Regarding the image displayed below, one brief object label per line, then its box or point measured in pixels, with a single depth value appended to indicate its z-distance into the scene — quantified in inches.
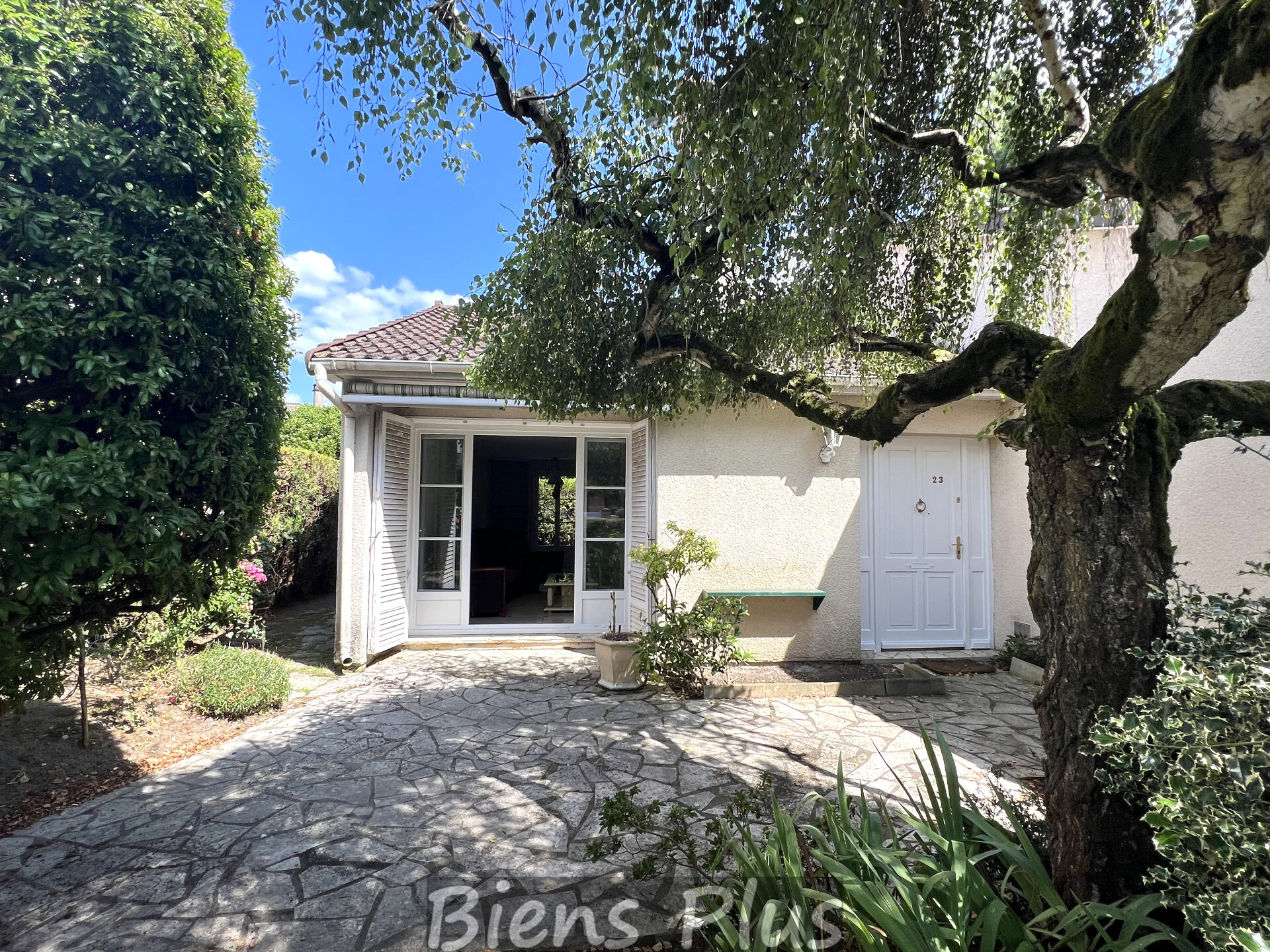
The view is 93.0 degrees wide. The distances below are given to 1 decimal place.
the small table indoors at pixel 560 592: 379.9
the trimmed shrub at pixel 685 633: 236.2
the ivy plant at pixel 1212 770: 64.9
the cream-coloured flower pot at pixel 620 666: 241.6
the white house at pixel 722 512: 273.7
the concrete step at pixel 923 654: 296.7
